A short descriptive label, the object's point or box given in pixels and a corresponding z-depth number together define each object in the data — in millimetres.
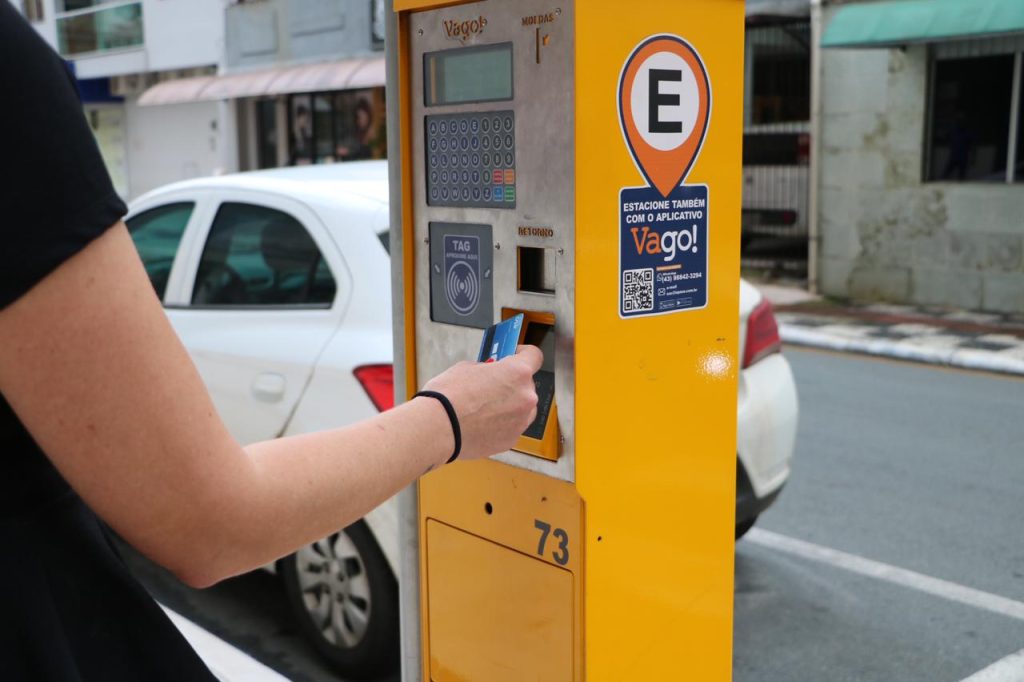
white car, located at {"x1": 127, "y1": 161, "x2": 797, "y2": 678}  3604
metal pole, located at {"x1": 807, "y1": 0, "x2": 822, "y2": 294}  11758
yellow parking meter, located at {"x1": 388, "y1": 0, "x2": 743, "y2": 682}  1960
